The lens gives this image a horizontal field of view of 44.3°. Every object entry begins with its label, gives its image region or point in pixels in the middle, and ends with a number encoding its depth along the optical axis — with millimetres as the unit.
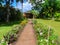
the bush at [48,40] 4049
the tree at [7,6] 14020
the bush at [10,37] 4759
